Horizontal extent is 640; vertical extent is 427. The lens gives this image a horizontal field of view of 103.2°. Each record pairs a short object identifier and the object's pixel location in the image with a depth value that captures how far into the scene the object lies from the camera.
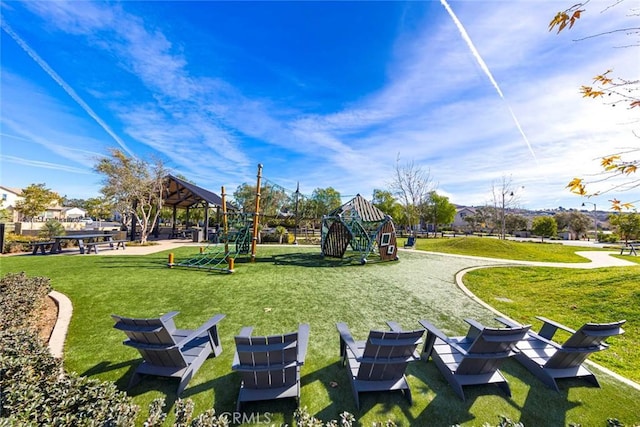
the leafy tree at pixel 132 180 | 18.36
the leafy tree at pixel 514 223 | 50.72
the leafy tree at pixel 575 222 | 50.03
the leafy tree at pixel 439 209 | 43.47
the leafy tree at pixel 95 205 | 38.03
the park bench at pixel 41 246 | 12.85
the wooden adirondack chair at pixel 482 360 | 3.00
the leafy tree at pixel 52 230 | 18.10
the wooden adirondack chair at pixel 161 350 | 2.91
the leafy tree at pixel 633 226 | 25.17
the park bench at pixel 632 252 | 19.42
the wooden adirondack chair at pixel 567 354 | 3.11
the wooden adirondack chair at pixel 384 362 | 2.85
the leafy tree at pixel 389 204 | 47.84
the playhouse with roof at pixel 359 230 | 12.81
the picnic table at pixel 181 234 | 24.08
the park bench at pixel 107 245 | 13.42
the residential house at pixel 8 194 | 45.22
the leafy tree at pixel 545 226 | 35.62
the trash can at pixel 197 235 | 21.36
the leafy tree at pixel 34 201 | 25.00
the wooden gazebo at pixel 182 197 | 20.81
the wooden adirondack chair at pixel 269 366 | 2.62
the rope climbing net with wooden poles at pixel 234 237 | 11.35
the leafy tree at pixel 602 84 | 2.08
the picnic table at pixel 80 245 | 13.05
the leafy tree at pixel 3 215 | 19.71
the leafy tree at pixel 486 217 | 58.56
